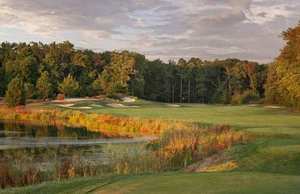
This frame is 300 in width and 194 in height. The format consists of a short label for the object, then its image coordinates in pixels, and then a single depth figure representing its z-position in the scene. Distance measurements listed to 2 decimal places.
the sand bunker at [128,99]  99.20
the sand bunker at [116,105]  81.12
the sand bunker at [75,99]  88.69
